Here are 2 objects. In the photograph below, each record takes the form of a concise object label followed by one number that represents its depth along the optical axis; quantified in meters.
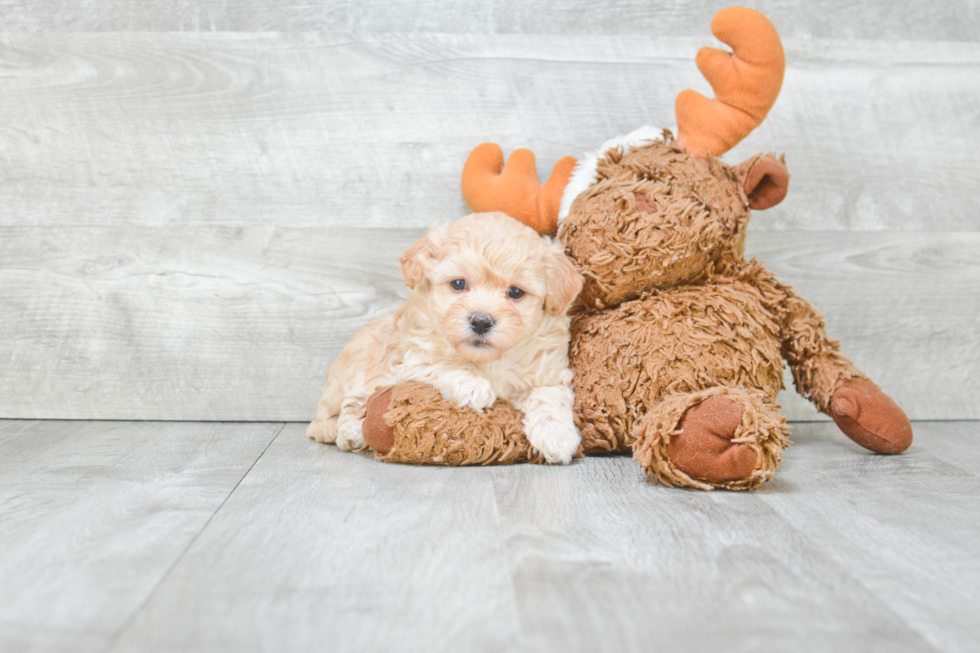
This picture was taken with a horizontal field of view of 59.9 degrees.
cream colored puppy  0.55
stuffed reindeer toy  0.56
